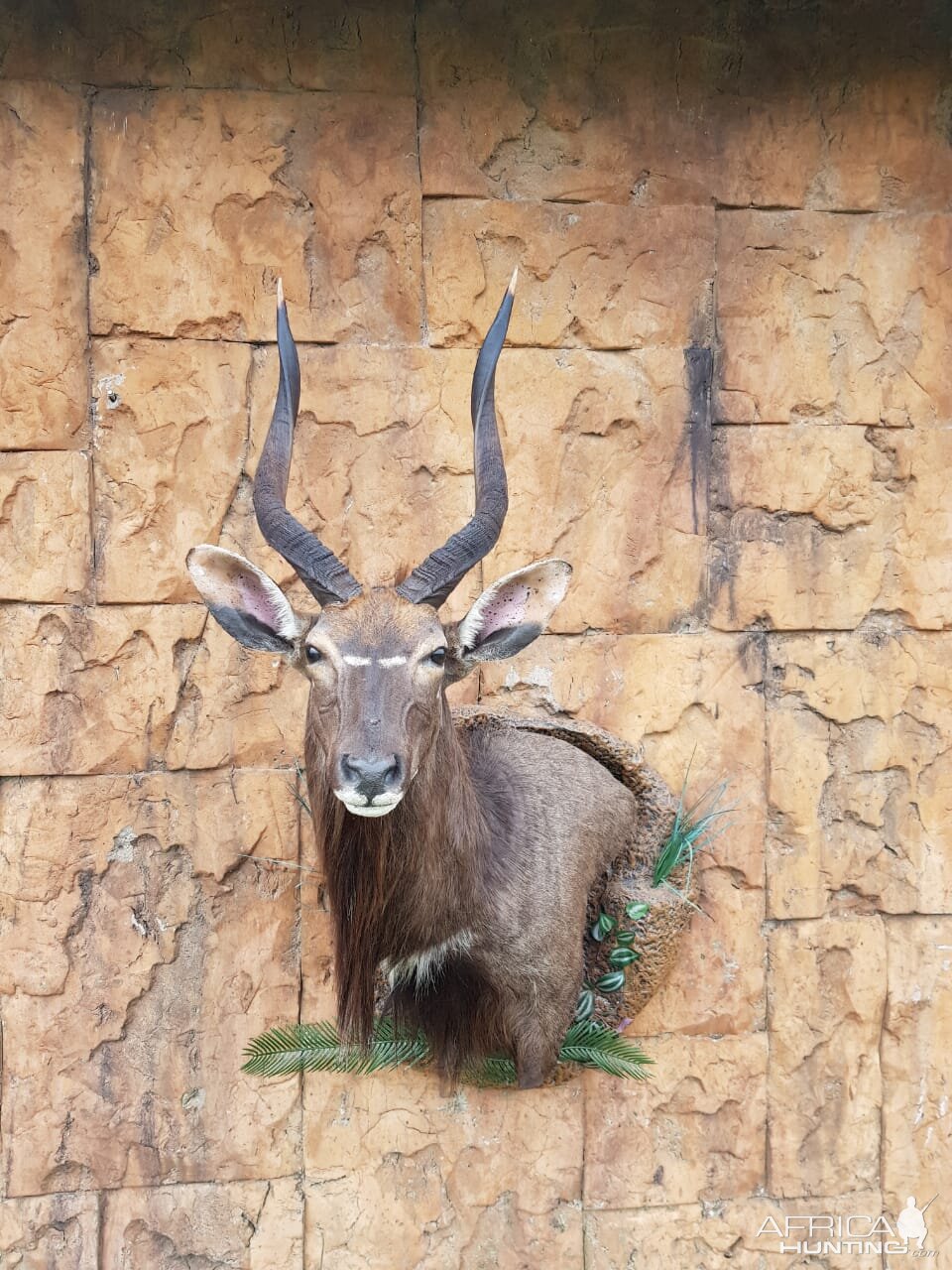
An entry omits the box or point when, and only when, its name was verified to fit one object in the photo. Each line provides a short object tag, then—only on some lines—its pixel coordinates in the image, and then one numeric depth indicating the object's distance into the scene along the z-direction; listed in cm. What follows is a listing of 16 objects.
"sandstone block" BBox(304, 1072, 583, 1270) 494
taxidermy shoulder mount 359
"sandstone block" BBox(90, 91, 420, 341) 480
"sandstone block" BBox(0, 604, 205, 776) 475
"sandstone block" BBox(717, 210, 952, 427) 512
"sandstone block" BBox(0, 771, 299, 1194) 475
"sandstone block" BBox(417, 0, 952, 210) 499
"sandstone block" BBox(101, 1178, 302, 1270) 483
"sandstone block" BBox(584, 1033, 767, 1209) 506
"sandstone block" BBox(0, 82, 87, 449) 473
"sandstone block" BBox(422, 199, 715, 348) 498
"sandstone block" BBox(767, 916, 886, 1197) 514
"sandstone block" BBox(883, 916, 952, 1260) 519
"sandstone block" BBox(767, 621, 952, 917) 515
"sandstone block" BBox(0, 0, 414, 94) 478
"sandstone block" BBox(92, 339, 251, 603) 482
